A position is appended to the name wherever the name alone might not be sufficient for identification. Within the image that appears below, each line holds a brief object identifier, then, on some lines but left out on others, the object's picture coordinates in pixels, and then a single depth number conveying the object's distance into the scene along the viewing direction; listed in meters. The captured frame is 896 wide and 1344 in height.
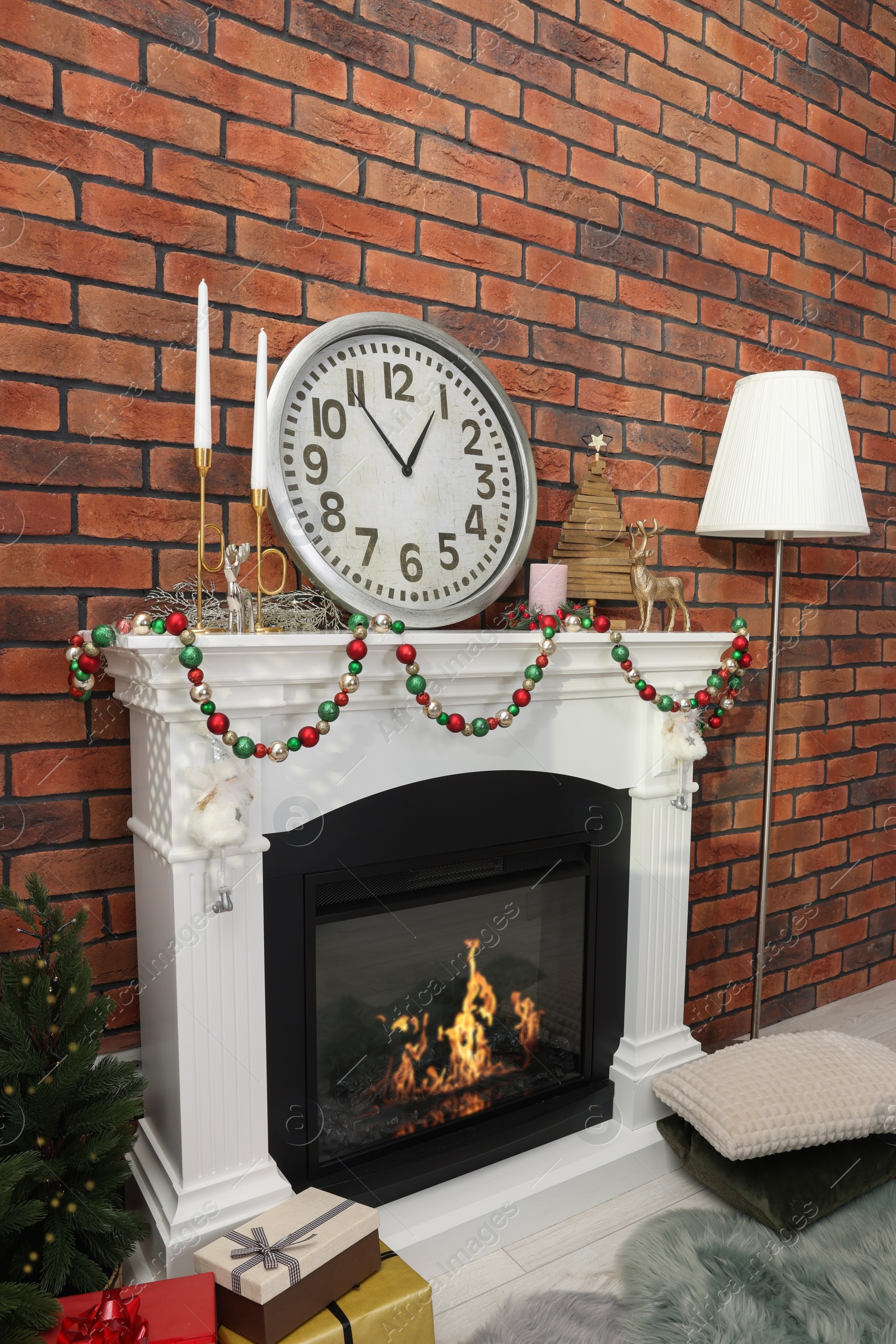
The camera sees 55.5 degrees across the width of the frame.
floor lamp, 1.89
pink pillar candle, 1.66
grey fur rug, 1.35
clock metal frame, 1.43
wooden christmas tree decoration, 1.78
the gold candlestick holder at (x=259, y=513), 1.30
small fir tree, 1.12
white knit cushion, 1.61
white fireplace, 1.26
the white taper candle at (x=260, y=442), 1.29
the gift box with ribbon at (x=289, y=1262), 1.13
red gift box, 1.03
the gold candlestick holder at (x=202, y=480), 1.25
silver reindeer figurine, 1.30
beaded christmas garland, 1.19
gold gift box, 1.15
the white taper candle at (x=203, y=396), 1.24
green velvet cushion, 1.59
